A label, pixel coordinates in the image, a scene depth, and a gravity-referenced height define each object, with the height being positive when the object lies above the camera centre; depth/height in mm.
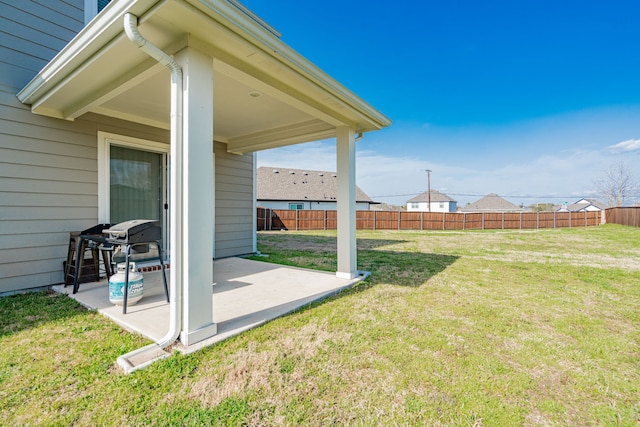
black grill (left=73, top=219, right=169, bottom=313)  2732 -250
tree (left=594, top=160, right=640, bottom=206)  27969 +2795
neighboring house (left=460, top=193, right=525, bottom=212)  37531 +940
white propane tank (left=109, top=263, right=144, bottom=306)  2783 -736
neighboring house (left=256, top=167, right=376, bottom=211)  21844 +1915
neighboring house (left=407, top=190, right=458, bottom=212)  37562 +1337
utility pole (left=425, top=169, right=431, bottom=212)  28717 +3500
